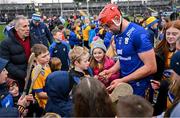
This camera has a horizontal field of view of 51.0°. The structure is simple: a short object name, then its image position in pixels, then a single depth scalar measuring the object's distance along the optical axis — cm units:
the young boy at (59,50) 477
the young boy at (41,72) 285
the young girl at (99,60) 312
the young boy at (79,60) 246
